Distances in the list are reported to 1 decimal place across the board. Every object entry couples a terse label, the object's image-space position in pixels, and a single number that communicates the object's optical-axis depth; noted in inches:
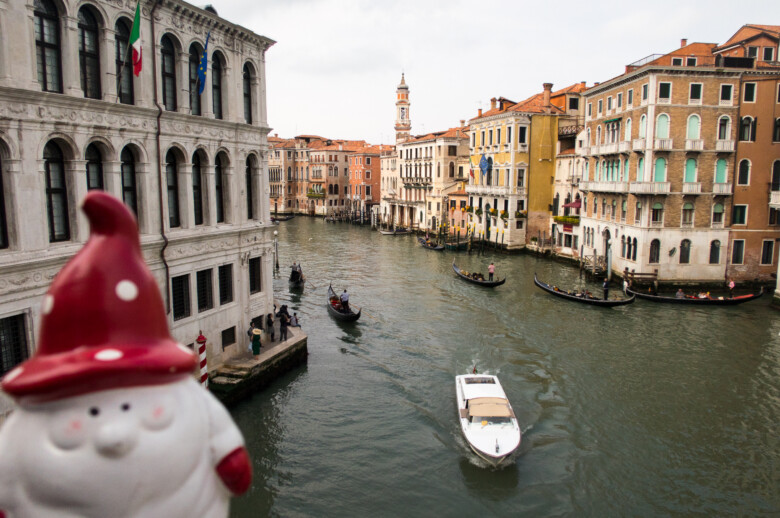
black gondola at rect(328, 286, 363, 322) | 886.4
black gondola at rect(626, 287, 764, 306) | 966.4
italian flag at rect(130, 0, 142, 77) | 438.9
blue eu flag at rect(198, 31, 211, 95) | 530.3
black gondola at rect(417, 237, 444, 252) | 1765.5
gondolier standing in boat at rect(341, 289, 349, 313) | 912.9
